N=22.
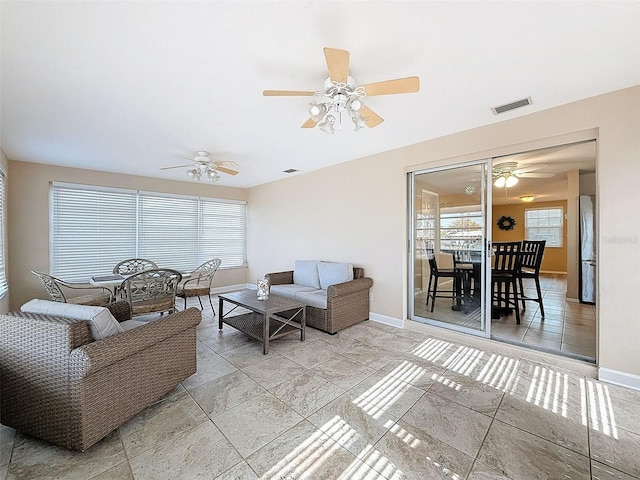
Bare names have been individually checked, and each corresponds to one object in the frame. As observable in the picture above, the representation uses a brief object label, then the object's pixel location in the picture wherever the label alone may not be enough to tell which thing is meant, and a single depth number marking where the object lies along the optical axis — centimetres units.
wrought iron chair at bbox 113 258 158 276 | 480
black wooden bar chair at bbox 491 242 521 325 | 391
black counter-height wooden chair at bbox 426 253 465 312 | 393
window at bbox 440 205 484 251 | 339
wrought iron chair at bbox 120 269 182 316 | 336
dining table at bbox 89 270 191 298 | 380
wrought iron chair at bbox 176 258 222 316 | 430
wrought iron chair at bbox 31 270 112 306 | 329
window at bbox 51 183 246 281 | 467
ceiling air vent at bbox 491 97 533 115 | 255
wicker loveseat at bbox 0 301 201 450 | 152
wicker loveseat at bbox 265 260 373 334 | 356
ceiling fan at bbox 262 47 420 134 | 171
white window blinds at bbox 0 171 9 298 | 363
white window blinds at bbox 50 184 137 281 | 460
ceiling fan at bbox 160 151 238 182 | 401
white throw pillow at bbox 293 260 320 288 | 454
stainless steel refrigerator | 477
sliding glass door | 337
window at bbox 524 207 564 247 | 845
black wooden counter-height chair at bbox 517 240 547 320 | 408
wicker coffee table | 299
